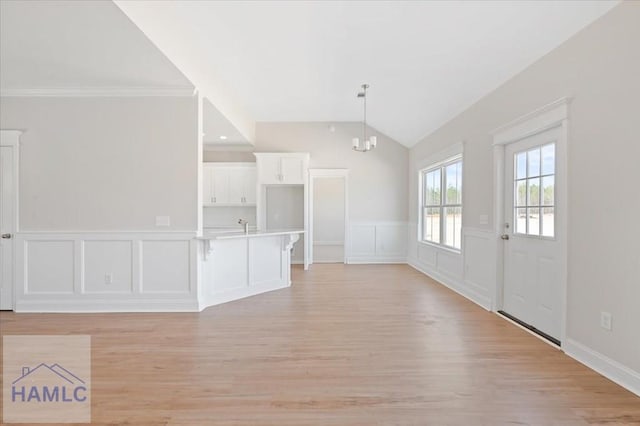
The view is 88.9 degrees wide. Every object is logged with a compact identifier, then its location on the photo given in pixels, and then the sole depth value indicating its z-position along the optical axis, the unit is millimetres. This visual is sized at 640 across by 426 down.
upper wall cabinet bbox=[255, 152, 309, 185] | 7051
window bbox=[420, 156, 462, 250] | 5227
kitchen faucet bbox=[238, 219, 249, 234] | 4712
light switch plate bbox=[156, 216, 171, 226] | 3941
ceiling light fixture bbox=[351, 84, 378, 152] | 5005
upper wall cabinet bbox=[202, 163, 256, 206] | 7238
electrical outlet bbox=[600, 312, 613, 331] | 2335
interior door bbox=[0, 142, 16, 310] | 3889
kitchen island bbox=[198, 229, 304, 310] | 4141
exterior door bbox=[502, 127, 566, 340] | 2961
